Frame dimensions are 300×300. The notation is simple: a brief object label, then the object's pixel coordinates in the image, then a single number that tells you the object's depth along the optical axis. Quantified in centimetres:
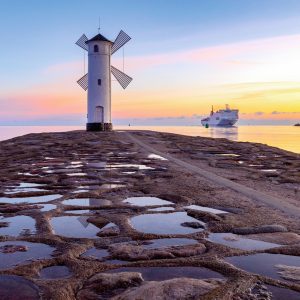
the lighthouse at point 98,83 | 2127
